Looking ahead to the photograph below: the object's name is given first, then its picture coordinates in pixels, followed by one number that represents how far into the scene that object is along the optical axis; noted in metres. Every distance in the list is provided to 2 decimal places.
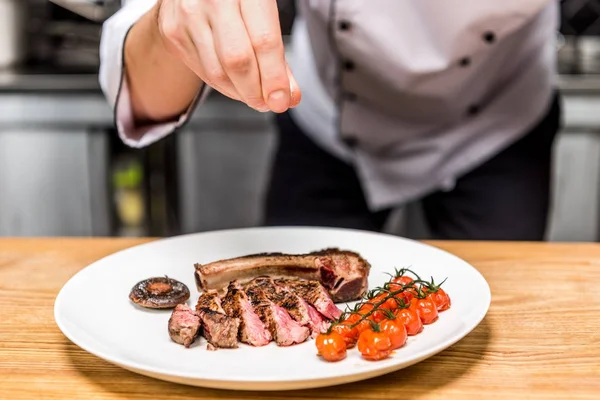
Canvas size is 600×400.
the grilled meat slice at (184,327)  0.80
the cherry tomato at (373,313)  0.81
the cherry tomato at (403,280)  0.93
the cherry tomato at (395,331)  0.76
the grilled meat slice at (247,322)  0.81
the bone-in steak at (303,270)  0.94
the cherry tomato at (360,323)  0.79
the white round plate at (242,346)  0.69
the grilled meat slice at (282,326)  0.80
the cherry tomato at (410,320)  0.80
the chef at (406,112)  1.27
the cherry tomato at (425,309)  0.82
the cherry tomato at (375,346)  0.74
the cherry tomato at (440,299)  0.85
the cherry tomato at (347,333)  0.78
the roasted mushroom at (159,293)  0.89
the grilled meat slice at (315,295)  0.88
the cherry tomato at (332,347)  0.75
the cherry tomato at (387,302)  0.84
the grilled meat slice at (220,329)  0.80
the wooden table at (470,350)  0.73
